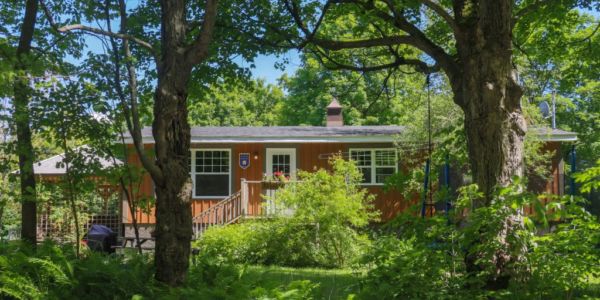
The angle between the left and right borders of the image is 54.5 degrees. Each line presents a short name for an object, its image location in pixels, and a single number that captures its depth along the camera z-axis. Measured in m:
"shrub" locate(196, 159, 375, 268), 12.50
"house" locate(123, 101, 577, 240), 17.55
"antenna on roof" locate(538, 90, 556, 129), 18.77
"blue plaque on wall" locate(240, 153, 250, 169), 18.23
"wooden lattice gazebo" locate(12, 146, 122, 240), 16.77
